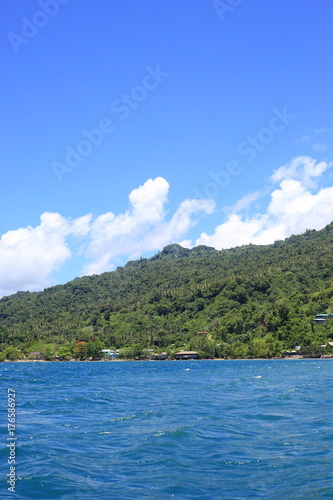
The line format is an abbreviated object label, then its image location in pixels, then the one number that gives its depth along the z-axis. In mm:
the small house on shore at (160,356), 169775
